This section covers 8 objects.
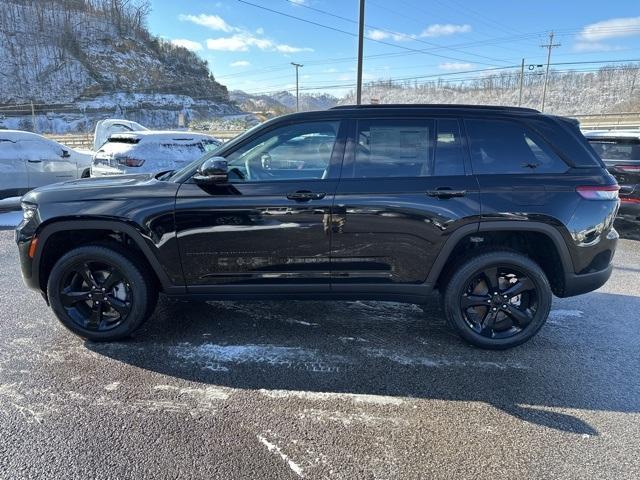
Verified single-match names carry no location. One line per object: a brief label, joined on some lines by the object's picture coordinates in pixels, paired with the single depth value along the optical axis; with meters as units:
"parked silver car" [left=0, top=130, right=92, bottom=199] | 8.99
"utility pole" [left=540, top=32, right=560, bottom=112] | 65.80
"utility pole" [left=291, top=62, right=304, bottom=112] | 63.68
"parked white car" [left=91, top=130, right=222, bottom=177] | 8.74
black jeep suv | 3.29
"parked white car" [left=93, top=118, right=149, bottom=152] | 14.38
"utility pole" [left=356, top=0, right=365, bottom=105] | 17.64
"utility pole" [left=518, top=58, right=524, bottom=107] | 56.54
